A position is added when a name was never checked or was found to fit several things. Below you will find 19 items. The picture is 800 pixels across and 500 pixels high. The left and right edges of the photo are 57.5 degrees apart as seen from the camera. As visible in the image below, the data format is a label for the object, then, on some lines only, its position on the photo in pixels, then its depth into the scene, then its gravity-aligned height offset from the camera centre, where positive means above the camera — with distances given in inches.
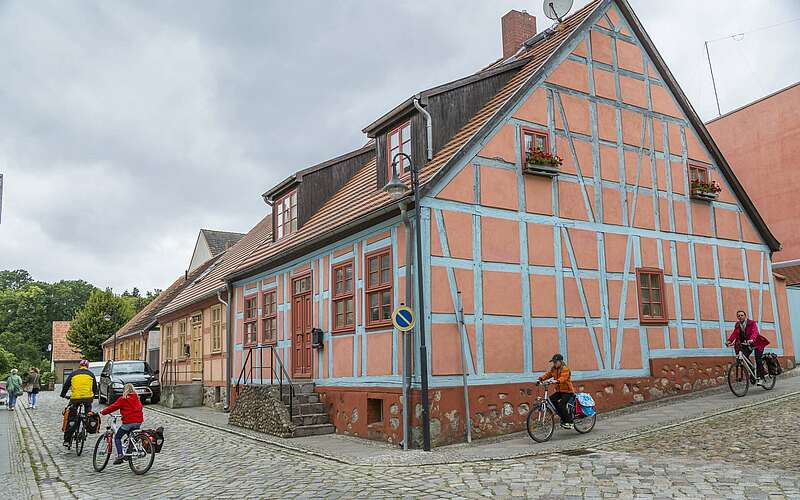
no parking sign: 519.5 +26.3
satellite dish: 748.6 +351.3
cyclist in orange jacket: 525.0 -25.1
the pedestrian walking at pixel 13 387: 1202.5 -40.2
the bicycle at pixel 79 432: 589.0 -56.5
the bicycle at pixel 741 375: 636.1 -23.0
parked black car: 1115.9 -29.6
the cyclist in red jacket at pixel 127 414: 481.1 -34.8
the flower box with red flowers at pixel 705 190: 744.3 +161.9
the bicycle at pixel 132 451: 478.3 -59.0
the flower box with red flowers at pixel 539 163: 617.6 +160.3
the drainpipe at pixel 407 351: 533.3 +3.1
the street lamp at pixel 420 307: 513.5 +35.2
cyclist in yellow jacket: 597.6 -24.0
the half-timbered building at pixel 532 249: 569.9 +94.1
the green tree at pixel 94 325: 2404.0 +120.6
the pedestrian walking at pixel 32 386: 1238.9 -39.4
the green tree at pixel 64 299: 3848.4 +336.4
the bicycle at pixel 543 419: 513.3 -47.4
